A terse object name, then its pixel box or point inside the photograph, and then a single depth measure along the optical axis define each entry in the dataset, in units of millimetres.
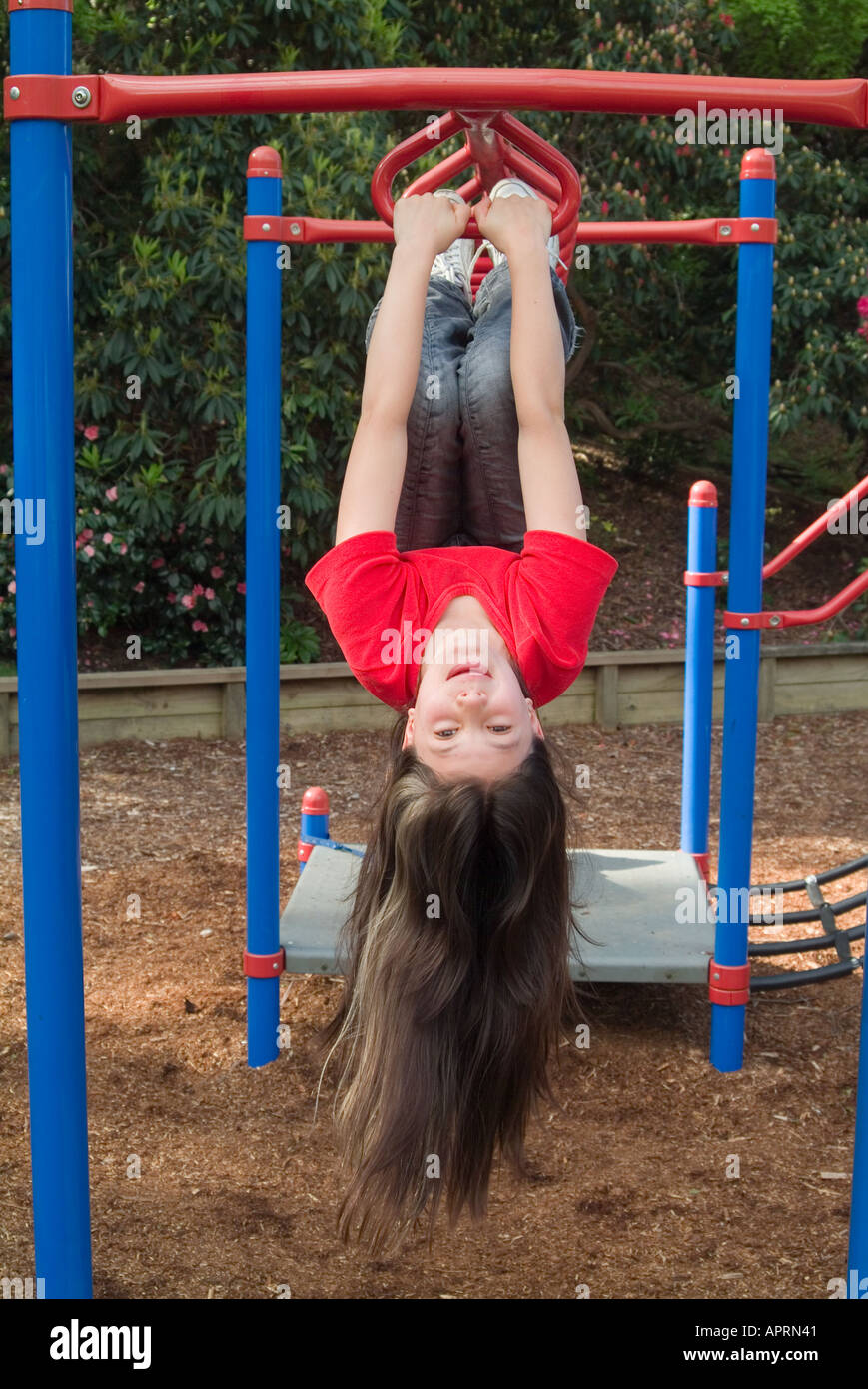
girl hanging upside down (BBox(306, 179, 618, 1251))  2146
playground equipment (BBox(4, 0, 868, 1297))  1793
